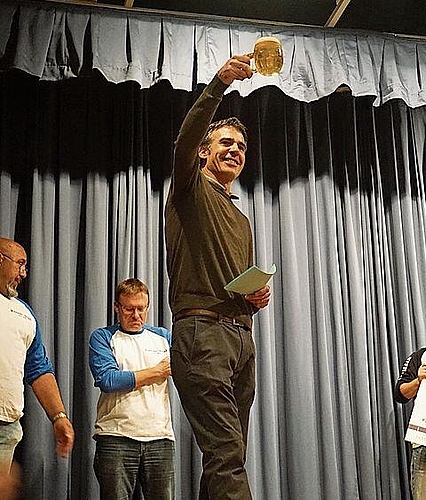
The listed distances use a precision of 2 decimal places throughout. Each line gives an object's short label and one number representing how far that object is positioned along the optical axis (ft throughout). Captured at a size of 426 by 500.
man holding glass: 5.96
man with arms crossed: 9.55
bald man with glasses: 8.58
